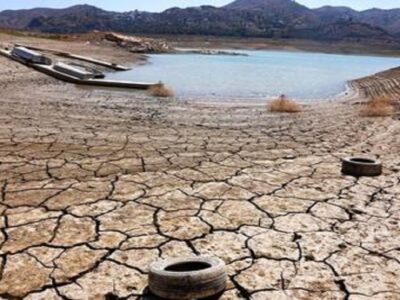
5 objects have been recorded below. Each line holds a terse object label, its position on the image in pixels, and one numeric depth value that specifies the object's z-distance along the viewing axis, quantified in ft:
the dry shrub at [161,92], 49.52
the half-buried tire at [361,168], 20.53
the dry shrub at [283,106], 40.98
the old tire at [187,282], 11.34
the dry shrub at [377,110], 37.93
